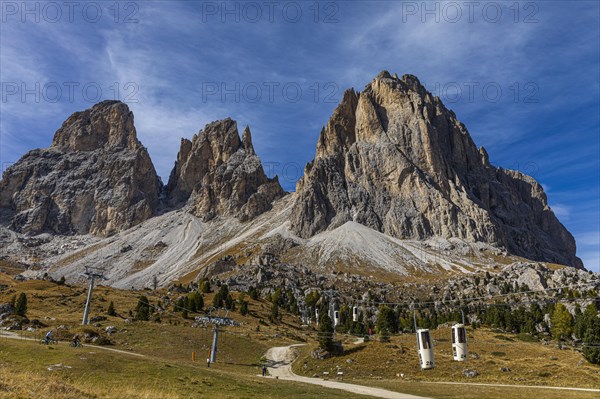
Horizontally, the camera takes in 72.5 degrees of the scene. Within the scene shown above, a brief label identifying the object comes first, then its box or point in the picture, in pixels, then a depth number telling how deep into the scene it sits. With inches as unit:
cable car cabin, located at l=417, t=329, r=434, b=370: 1515.7
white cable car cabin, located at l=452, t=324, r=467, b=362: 1477.6
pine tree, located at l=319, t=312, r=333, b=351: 2508.6
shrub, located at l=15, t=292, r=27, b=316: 2972.4
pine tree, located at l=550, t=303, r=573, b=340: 3725.4
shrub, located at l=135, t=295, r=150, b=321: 3230.8
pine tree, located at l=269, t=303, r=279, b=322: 4286.9
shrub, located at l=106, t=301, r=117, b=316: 3412.9
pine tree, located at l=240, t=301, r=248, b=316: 4217.5
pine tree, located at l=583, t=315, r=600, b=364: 2290.8
